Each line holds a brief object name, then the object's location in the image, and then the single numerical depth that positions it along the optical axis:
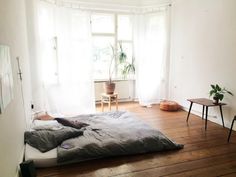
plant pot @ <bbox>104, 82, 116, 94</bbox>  4.79
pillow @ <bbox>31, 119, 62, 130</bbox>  3.06
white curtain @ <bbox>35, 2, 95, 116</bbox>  4.30
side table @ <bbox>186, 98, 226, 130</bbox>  3.57
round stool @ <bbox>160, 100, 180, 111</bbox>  4.80
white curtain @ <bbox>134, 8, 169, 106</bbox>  5.17
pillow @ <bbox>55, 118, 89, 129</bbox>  3.19
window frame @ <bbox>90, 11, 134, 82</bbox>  5.27
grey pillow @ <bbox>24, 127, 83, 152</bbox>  2.62
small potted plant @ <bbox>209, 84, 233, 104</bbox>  3.56
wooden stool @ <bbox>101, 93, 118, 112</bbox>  4.77
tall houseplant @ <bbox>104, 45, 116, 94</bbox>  4.79
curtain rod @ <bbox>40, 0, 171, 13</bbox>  4.53
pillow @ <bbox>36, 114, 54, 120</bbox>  3.91
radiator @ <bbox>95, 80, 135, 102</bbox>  5.40
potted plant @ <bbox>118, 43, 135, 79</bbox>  5.34
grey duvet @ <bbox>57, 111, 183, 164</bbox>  2.56
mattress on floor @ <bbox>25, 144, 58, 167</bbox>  2.41
